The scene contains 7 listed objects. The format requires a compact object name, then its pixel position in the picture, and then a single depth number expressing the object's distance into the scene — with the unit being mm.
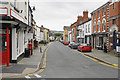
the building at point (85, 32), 33178
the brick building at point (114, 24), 18672
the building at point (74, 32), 55406
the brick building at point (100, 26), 23828
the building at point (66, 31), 94988
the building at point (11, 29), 9705
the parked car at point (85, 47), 23938
